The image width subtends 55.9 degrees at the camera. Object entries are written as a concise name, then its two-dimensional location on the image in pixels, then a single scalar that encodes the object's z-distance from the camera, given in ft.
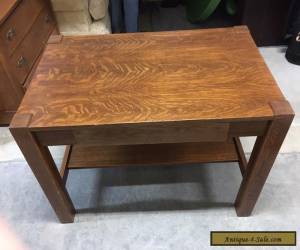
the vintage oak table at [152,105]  2.66
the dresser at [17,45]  4.36
